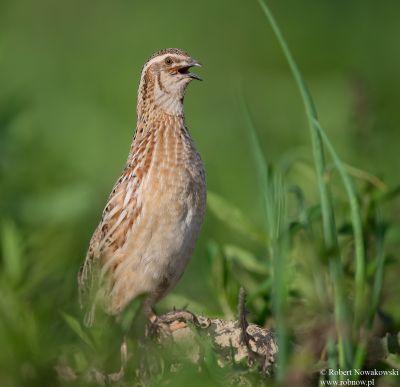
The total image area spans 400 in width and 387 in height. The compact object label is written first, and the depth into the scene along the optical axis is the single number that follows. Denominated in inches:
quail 511.2
